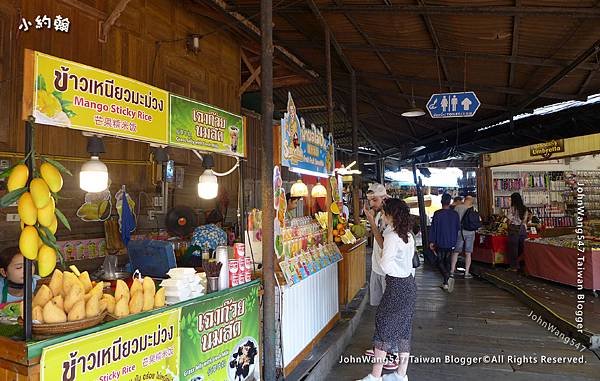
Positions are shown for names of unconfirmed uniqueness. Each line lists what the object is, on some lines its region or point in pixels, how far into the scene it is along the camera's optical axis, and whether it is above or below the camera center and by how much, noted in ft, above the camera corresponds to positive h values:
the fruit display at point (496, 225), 34.27 -2.35
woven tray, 6.89 -2.09
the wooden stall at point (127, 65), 16.21 +7.26
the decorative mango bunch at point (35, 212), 6.64 -0.12
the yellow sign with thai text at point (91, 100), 6.80 +1.97
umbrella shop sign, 28.07 +3.56
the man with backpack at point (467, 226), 30.04 -1.99
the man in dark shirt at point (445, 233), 27.53 -2.26
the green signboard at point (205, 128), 9.95 +2.00
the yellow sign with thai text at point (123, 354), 6.78 -2.75
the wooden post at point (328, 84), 22.18 +6.64
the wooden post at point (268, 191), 11.98 +0.33
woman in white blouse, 12.92 -3.09
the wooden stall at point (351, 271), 20.53 -3.78
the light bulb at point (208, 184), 12.43 +0.56
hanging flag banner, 14.24 +2.20
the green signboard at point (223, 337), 9.39 -3.39
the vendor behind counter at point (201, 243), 16.44 -1.63
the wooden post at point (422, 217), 42.55 -1.85
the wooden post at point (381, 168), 67.62 +5.28
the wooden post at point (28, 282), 6.72 -1.27
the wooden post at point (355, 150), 28.73 +3.62
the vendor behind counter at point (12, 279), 10.95 -1.97
